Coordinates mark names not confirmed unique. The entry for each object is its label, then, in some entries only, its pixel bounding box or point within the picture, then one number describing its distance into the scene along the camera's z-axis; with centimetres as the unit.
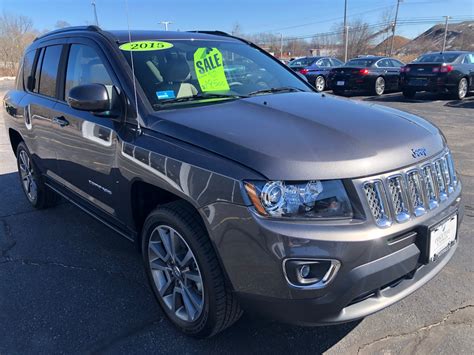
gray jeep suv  202
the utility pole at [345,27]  3704
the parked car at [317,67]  1808
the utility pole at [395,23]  5194
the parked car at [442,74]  1370
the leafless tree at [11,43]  4291
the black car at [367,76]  1567
